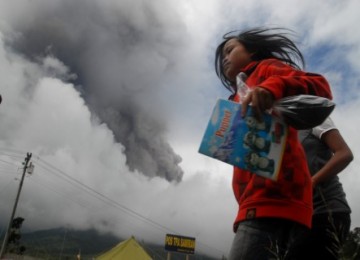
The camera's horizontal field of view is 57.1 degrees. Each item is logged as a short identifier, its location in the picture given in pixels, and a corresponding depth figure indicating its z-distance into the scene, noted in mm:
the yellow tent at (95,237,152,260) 16208
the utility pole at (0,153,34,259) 27969
